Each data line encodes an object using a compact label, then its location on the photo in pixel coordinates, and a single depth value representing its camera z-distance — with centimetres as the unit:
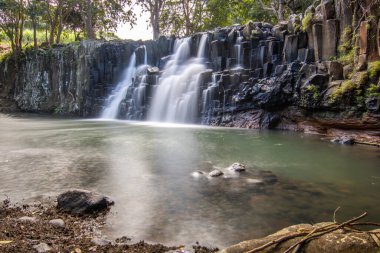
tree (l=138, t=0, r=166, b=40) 3597
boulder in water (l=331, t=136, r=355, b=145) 1423
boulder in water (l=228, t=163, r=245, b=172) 901
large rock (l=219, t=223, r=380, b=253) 289
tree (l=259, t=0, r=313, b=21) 2814
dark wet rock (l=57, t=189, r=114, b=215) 564
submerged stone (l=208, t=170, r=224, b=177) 845
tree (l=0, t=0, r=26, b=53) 3212
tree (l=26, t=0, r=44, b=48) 3322
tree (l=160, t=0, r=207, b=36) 3972
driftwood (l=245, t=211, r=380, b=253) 289
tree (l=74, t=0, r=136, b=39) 3578
